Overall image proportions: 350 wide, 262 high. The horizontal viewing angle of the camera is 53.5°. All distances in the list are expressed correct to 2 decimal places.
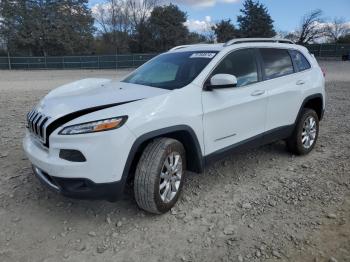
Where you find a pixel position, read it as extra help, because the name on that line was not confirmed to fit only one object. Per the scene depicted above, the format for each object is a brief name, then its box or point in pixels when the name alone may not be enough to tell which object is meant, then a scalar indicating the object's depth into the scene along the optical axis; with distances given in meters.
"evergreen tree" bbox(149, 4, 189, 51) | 45.23
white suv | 3.05
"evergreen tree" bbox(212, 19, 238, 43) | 48.69
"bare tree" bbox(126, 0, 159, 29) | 56.03
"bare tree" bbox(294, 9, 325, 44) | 59.47
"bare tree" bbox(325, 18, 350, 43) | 62.09
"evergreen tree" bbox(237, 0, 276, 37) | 47.12
